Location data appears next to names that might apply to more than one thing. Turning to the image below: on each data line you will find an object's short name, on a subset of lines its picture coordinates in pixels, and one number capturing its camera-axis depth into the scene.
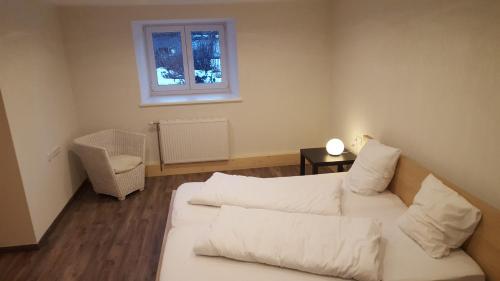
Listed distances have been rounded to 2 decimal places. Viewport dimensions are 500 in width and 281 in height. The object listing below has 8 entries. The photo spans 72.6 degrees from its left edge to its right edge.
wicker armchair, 3.58
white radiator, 4.27
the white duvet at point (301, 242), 1.74
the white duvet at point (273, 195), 2.39
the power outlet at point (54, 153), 3.26
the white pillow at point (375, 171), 2.66
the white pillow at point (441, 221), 1.88
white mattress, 1.76
